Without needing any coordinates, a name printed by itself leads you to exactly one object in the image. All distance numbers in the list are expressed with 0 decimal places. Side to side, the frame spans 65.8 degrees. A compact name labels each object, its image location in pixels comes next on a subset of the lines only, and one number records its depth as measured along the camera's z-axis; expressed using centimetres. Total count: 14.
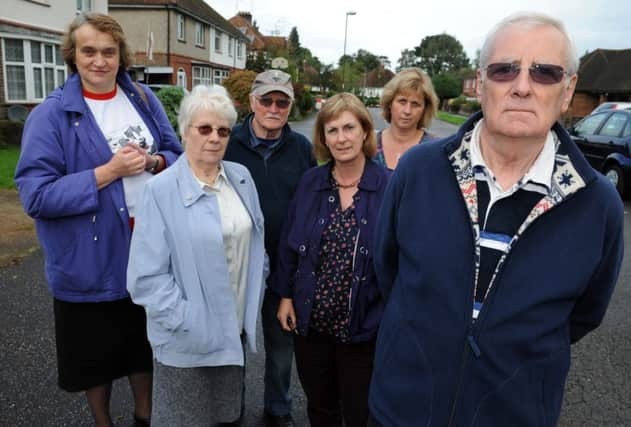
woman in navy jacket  252
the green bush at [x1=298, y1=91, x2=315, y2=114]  3228
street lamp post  5144
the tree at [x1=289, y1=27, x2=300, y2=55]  9328
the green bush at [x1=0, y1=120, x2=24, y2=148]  1359
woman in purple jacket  234
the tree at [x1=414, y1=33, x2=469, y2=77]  10881
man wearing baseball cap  293
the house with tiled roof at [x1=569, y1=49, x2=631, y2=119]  3378
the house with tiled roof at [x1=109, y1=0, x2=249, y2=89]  2622
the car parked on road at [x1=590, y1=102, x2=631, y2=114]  1148
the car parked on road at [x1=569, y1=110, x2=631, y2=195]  988
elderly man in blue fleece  156
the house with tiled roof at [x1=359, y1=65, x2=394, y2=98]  10725
